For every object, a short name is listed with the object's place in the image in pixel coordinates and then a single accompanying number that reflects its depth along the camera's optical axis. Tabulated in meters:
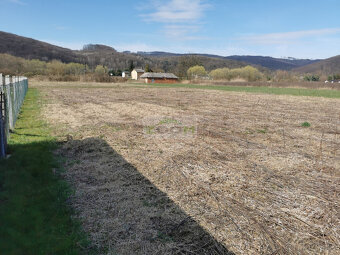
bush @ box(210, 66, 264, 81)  75.71
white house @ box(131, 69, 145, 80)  101.25
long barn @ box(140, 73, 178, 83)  72.62
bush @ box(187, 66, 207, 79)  85.56
